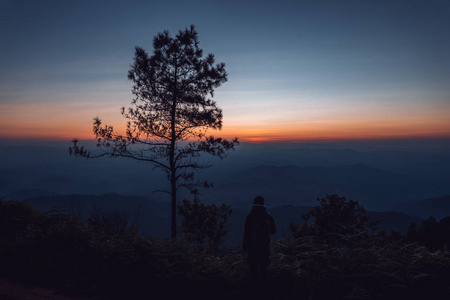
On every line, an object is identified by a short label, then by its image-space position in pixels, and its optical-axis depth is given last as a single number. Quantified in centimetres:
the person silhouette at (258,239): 535
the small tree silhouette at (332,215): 2104
